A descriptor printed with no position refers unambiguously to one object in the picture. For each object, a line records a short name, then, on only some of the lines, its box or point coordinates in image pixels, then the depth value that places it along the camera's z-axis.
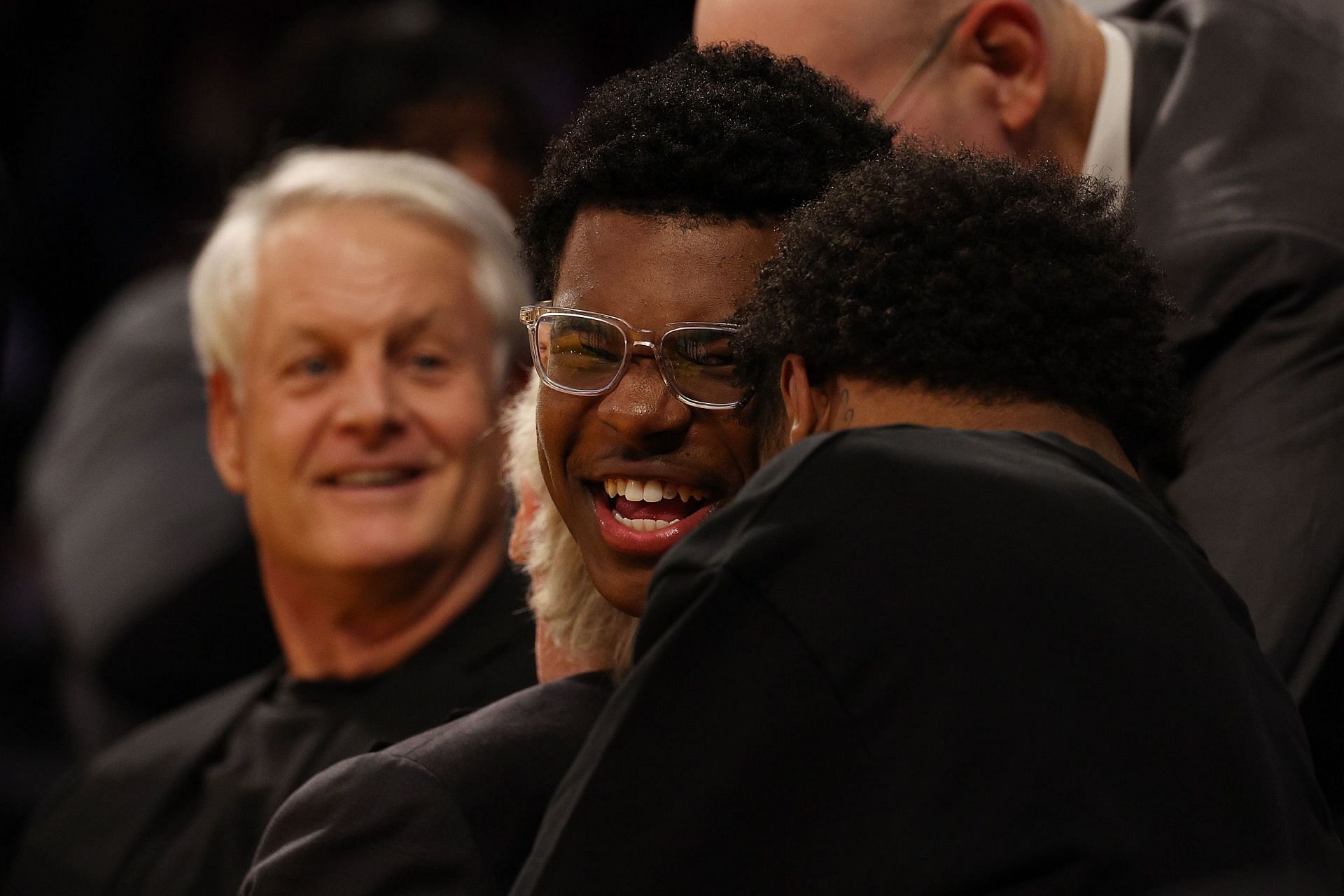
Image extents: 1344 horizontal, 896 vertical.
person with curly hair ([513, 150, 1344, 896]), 4.78
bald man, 5.63
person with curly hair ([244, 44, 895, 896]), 5.41
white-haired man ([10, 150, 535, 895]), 5.82
